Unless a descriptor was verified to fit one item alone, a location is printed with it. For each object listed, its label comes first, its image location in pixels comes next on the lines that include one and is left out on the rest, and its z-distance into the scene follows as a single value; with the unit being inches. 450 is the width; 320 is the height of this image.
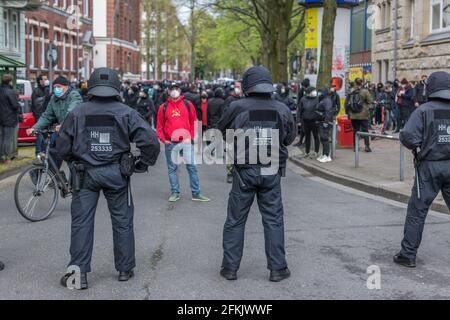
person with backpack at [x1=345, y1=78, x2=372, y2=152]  647.8
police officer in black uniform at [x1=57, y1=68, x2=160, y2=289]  228.7
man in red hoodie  403.5
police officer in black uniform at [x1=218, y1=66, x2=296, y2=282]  238.1
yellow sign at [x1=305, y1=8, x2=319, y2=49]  820.2
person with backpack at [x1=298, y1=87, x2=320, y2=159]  614.9
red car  734.5
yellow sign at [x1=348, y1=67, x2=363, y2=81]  1250.6
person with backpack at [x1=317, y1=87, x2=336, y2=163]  599.2
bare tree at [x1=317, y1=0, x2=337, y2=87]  695.1
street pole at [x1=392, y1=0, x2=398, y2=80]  1109.7
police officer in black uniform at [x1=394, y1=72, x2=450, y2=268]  257.0
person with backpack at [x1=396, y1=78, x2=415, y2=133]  854.5
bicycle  344.2
